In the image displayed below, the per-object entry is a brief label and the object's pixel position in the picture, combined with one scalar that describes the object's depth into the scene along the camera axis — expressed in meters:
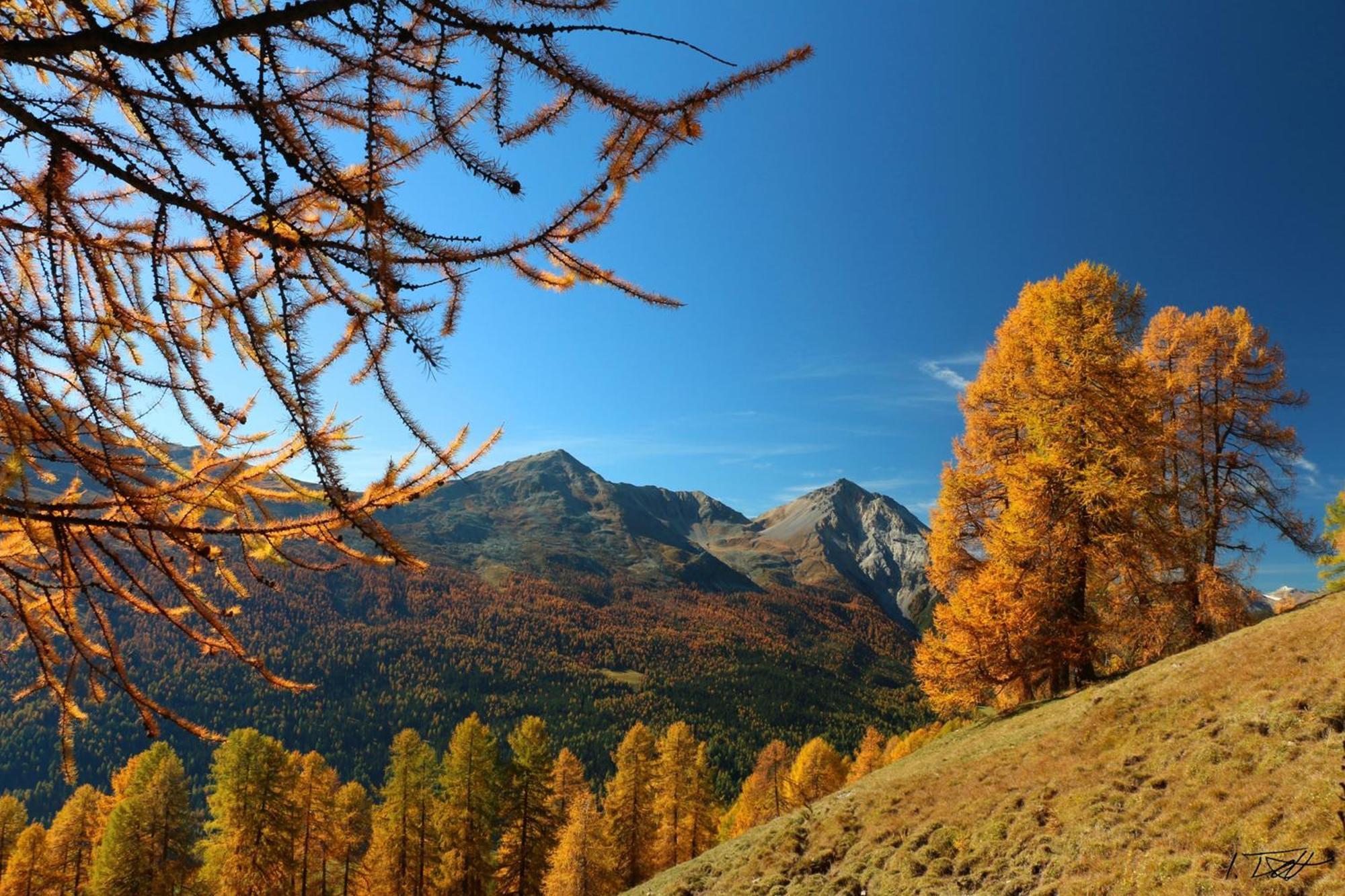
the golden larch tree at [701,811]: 30.98
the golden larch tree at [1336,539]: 20.05
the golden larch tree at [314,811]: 23.67
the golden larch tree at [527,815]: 25.78
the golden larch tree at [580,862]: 22.75
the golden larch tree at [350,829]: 26.05
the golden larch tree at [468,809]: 24.81
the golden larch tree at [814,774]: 32.38
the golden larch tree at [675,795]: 30.03
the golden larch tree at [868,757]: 36.97
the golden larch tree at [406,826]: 24.78
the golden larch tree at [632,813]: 29.17
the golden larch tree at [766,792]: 33.62
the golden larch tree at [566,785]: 29.00
